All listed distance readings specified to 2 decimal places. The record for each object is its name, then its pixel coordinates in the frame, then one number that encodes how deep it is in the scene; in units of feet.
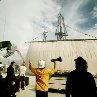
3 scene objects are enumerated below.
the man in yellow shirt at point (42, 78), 9.16
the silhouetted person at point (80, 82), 6.06
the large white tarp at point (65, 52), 68.01
